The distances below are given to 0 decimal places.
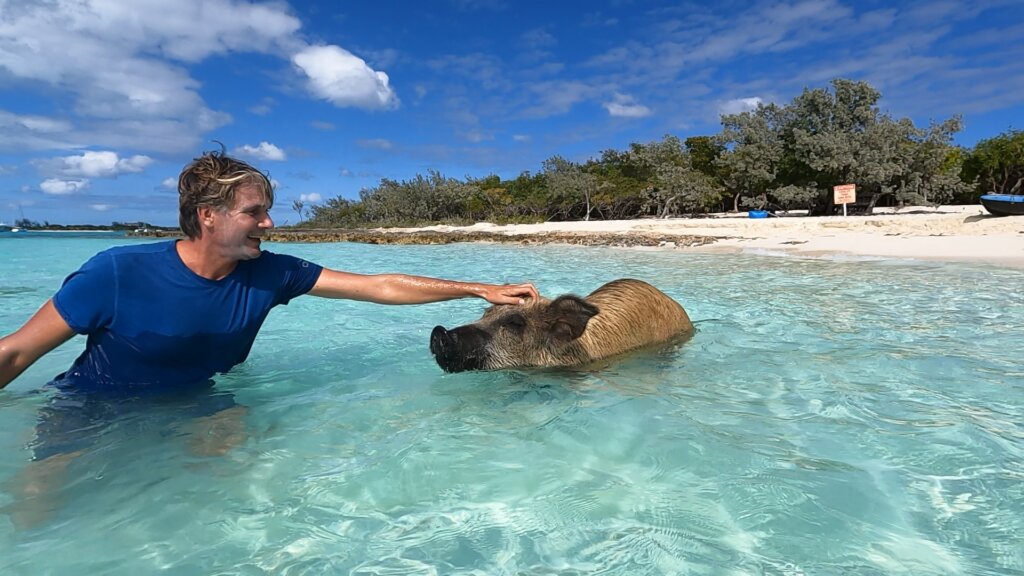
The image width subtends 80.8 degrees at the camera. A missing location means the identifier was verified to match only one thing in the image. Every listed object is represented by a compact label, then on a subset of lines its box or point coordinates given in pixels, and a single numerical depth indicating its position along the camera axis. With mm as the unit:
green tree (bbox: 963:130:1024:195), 41875
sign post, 33344
